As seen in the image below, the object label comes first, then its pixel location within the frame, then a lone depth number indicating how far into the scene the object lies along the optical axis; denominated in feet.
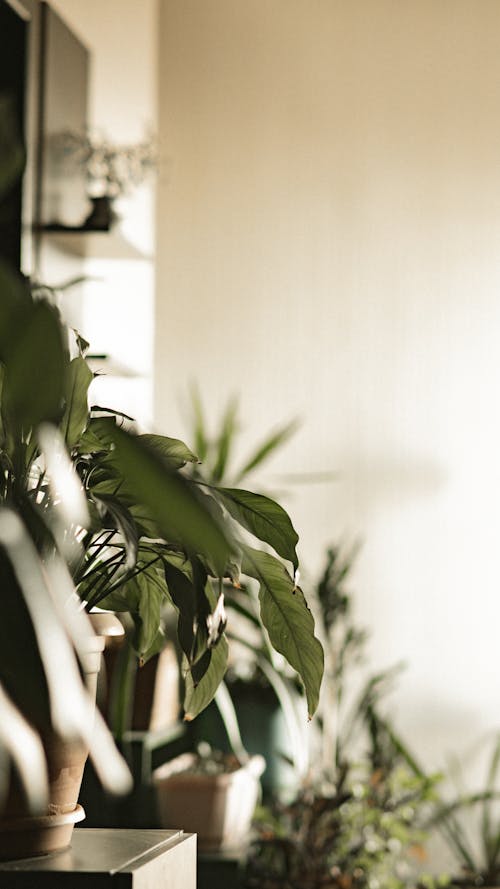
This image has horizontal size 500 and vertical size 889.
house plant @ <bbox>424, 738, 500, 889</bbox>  12.68
